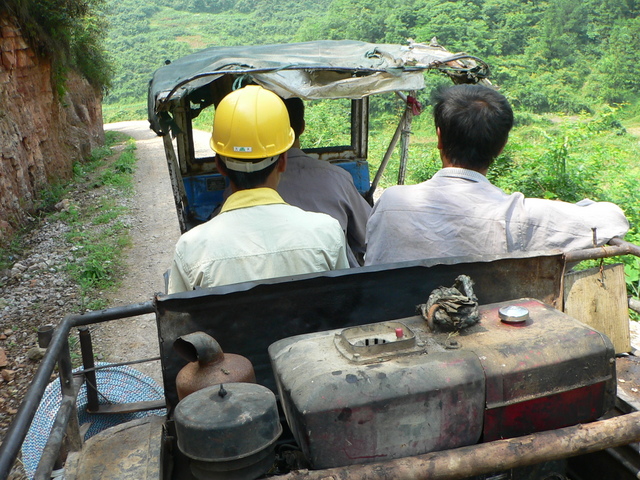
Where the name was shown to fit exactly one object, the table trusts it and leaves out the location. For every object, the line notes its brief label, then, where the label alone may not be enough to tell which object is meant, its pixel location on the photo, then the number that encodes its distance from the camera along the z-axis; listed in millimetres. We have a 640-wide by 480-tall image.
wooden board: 2256
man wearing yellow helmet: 2172
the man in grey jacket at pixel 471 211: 2252
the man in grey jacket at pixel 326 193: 3686
